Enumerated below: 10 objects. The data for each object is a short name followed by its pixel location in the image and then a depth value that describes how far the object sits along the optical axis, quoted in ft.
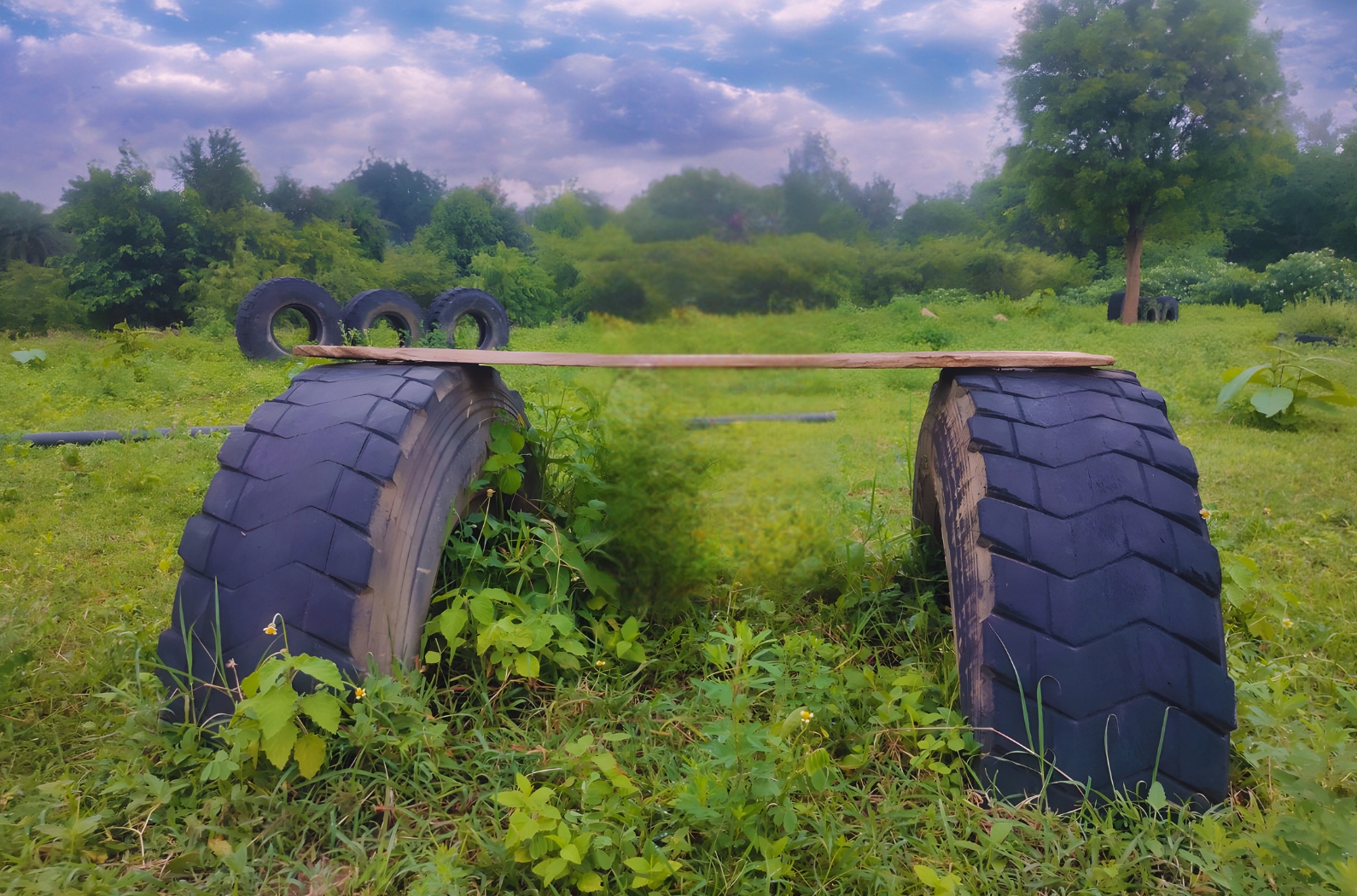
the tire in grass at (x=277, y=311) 30.99
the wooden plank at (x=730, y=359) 4.25
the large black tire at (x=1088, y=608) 3.94
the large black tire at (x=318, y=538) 4.22
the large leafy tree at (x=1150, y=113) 49.21
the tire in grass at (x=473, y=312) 30.30
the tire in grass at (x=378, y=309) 29.58
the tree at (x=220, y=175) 63.93
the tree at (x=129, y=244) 56.29
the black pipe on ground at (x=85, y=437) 14.56
